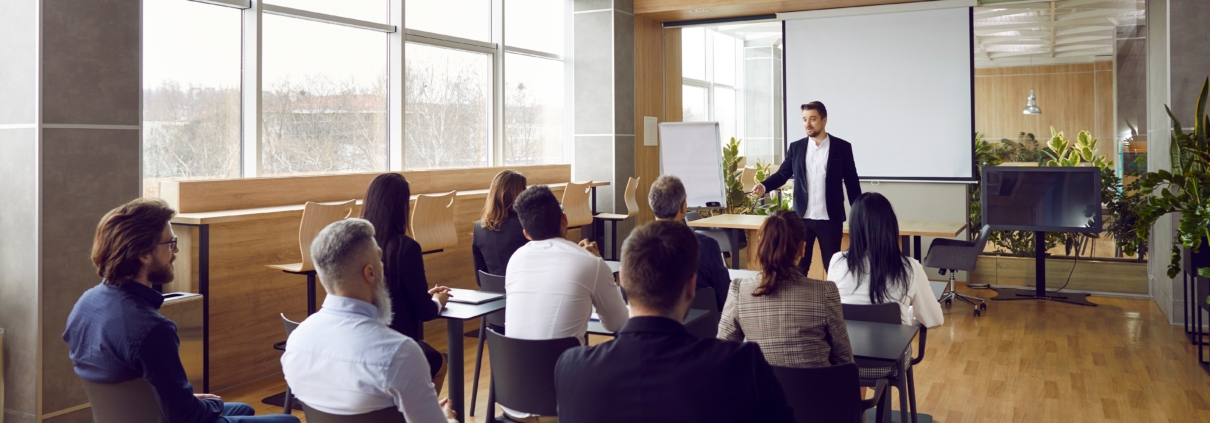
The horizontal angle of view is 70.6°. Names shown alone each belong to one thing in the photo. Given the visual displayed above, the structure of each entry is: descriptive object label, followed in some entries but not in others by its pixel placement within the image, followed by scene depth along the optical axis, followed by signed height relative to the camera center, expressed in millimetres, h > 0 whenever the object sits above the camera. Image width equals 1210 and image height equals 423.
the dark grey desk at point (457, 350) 3301 -520
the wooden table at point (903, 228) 6355 -88
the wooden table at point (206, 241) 4570 -123
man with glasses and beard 2121 -259
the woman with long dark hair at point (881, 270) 3293 -211
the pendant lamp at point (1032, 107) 7781 +1010
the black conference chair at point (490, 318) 3678 -434
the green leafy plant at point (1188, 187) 4609 +168
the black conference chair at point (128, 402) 2156 -469
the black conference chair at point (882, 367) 2959 -529
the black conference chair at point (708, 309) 3324 -377
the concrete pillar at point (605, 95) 8586 +1249
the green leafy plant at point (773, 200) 8930 +177
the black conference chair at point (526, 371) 2607 -482
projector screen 7582 +1203
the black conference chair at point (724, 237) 7521 -179
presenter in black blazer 5441 +241
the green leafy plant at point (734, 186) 9203 +336
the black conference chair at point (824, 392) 2322 -481
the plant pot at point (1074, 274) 7246 -509
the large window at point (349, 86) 5289 +1009
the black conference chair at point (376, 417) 1905 -447
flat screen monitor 6699 +139
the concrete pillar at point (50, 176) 3730 +191
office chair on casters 6598 -303
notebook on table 3418 -327
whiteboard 6777 +461
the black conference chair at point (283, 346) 2926 -683
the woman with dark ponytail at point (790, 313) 2469 -281
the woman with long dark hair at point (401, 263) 3148 -167
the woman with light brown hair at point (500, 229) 4176 -57
